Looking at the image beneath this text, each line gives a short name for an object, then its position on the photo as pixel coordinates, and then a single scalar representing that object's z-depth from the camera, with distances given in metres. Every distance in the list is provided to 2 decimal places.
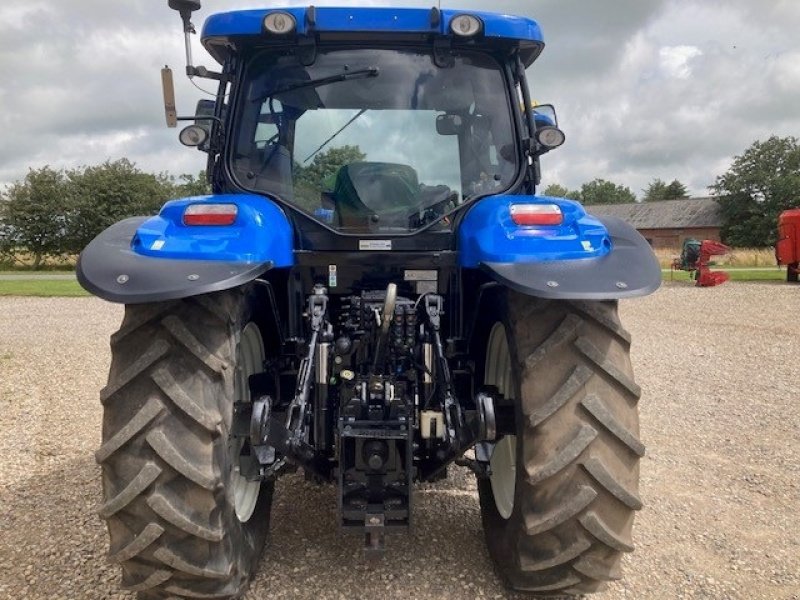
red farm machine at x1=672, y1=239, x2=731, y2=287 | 18.69
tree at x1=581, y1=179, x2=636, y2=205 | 88.94
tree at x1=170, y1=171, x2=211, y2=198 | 42.53
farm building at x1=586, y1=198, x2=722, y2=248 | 55.16
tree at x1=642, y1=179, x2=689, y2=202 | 80.14
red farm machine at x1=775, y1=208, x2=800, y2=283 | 18.67
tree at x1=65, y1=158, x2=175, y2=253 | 37.84
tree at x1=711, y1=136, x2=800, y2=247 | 46.56
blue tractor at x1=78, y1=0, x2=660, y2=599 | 2.29
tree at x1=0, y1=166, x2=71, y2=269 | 36.81
